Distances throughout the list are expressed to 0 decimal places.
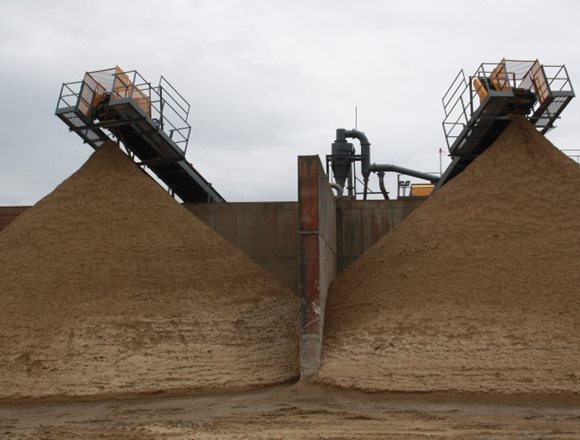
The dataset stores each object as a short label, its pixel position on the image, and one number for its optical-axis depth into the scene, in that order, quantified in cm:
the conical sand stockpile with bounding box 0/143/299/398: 1602
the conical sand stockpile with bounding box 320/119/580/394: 1486
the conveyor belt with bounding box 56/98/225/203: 2100
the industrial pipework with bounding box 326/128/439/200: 2827
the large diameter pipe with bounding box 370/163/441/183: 2888
